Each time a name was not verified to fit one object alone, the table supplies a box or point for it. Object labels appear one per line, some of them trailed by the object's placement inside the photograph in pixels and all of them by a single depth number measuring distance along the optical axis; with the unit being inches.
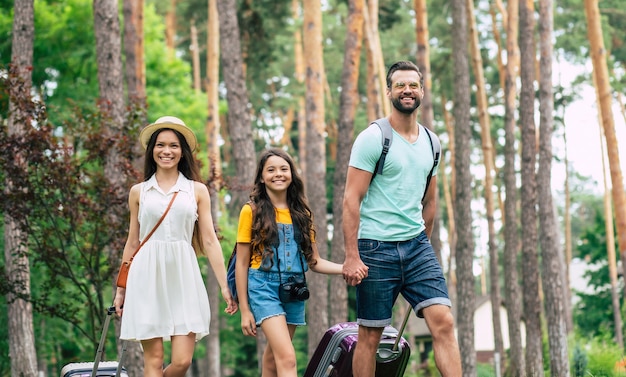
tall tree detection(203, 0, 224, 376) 1110.4
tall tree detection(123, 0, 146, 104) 827.4
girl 233.0
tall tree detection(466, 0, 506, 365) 1173.1
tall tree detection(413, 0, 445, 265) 879.1
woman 233.5
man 223.9
